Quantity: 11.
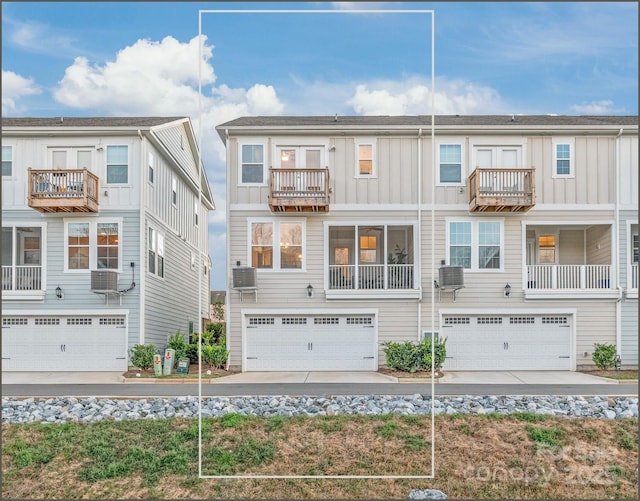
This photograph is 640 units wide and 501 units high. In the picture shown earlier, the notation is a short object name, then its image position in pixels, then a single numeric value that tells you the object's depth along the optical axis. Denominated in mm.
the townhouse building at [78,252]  15125
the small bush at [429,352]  13492
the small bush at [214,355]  14391
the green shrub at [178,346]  14523
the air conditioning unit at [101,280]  14531
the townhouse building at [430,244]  15133
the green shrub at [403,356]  13570
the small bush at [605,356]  14367
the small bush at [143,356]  14242
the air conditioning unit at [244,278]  14867
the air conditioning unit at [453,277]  14617
